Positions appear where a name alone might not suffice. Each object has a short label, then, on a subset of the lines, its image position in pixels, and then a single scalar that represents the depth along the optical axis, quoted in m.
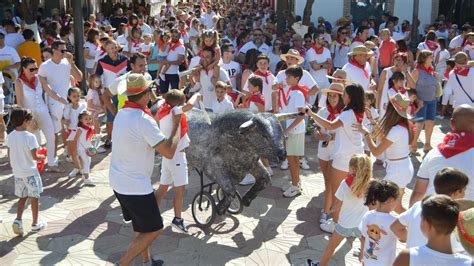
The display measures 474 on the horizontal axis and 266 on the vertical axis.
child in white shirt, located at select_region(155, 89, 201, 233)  5.85
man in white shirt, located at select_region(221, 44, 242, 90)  9.43
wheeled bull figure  5.84
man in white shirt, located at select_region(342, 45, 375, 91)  8.24
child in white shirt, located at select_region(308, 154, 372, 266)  4.92
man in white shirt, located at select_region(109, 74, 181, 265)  4.70
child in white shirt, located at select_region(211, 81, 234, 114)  7.59
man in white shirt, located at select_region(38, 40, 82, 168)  8.02
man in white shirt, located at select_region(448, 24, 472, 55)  13.38
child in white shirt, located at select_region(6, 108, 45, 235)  6.04
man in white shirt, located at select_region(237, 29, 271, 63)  12.00
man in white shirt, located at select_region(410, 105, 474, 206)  4.43
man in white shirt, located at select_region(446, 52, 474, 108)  9.30
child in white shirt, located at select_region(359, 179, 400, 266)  4.16
